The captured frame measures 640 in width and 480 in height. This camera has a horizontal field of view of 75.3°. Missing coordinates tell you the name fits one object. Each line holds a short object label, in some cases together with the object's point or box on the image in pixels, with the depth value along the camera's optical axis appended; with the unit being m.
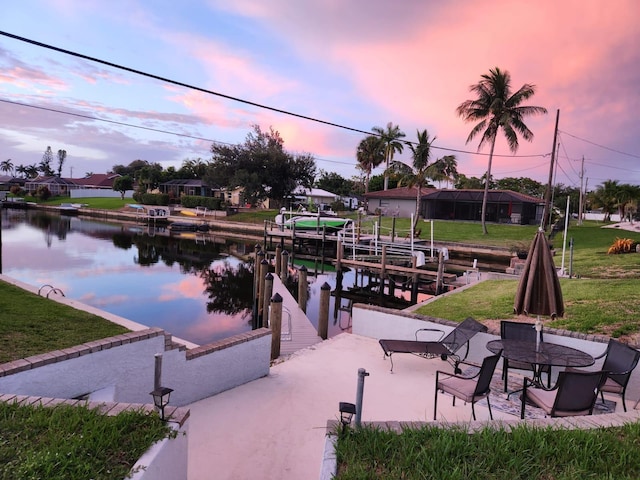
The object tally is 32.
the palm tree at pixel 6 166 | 144.50
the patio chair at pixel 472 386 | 4.90
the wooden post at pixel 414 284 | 18.27
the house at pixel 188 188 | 66.81
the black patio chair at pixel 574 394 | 4.39
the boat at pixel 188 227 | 42.12
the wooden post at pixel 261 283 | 13.84
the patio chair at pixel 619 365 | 5.20
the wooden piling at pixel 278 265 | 20.30
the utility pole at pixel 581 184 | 46.58
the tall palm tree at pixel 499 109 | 30.66
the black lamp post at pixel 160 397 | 3.39
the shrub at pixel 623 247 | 18.31
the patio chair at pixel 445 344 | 6.78
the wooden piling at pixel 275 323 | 8.64
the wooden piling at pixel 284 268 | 18.02
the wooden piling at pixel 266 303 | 11.55
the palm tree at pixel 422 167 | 32.44
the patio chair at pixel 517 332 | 6.49
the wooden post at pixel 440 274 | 16.97
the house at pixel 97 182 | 97.01
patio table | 5.18
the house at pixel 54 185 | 86.38
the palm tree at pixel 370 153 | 54.09
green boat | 30.75
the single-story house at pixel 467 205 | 39.81
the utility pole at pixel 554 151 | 23.06
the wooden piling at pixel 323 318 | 10.92
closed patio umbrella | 5.74
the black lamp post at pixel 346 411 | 3.38
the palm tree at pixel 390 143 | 51.28
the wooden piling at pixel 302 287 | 13.61
